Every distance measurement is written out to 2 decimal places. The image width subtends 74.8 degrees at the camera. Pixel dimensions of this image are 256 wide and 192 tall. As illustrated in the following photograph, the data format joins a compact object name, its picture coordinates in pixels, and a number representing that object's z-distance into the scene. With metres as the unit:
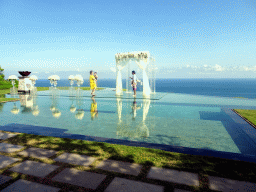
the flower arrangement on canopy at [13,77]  20.30
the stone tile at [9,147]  3.86
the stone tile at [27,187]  2.45
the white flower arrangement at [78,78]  17.99
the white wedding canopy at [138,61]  15.81
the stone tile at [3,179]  2.66
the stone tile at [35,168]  2.90
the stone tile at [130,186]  2.45
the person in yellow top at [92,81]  14.52
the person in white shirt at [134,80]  15.22
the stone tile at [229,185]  2.47
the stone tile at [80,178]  2.60
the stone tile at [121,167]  2.96
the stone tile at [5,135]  4.71
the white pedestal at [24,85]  18.05
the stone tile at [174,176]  2.65
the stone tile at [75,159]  3.28
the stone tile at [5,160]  3.21
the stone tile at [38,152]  3.59
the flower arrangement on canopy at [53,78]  19.35
